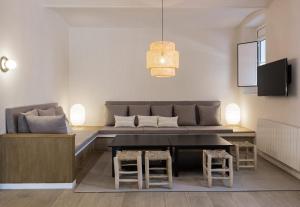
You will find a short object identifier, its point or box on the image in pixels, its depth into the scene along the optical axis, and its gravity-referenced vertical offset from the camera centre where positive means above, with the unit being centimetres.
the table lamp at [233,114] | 677 -32
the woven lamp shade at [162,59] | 419 +55
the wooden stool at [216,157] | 376 -81
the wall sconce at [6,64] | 386 +46
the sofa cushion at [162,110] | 656 -22
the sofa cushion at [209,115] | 648 -33
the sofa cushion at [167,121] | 623 -44
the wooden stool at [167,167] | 371 -81
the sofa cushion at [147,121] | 624 -43
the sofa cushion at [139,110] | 659 -22
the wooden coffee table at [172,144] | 419 -61
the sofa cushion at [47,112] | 472 -18
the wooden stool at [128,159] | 370 -78
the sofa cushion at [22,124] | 404 -31
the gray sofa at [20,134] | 394 -34
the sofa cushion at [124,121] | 628 -43
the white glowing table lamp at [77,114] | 666 -30
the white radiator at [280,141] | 404 -62
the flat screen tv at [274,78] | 430 +32
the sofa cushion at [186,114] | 646 -30
